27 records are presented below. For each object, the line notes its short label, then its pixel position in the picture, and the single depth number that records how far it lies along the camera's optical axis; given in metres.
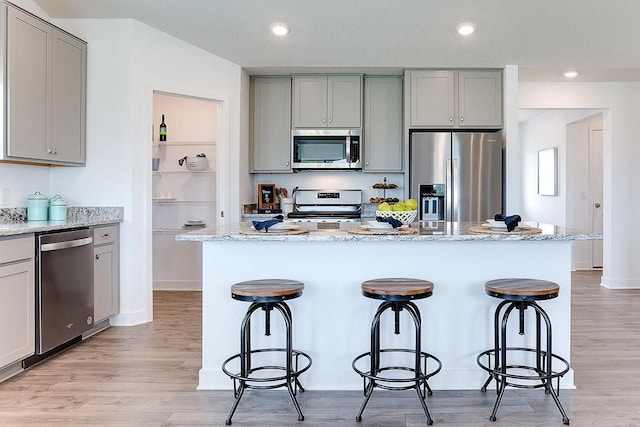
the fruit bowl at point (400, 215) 2.48
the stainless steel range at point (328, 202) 5.12
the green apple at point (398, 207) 2.49
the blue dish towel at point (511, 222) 2.29
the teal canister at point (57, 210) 3.42
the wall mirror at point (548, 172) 6.88
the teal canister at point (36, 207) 3.36
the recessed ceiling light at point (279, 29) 3.70
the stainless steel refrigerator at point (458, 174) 4.52
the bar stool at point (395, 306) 2.08
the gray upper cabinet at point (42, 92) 2.95
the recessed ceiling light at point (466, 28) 3.63
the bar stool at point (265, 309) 2.08
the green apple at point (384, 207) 2.50
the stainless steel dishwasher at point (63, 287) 2.82
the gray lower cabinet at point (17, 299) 2.51
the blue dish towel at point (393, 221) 2.34
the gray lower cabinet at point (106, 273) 3.42
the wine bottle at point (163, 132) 5.07
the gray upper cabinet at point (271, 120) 4.98
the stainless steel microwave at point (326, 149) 4.88
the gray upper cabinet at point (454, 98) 4.66
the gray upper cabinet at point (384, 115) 4.95
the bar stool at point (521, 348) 2.11
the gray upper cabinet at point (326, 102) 4.88
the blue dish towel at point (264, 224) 2.33
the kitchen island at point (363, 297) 2.46
